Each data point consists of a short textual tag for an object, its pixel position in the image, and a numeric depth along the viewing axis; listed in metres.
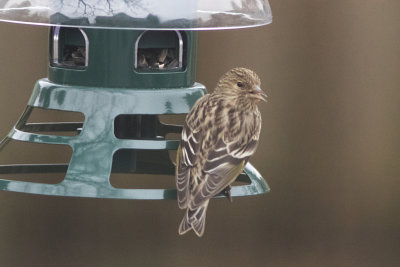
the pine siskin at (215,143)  7.71
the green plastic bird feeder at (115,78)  7.53
